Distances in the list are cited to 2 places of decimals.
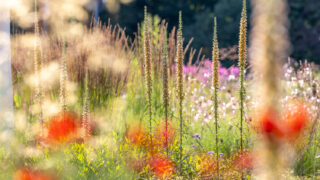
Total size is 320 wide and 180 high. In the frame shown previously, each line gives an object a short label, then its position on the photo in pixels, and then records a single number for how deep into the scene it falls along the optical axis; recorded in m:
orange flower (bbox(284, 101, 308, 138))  6.87
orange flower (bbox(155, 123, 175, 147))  6.81
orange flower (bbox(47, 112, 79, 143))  6.29
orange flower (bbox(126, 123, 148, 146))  6.83
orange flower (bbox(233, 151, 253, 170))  5.66
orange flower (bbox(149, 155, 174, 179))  5.89
